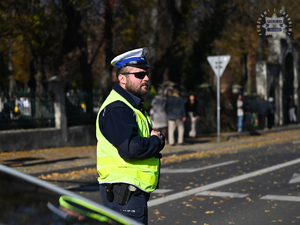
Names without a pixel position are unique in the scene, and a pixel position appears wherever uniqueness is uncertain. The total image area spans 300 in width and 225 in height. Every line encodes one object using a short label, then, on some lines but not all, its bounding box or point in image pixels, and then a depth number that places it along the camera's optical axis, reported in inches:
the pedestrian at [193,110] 729.6
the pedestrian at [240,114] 859.4
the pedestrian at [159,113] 598.9
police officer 120.5
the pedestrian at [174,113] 603.2
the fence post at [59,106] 594.5
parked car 75.9
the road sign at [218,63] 650.2
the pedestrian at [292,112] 1175.0
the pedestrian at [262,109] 937.5
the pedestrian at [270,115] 944.3
